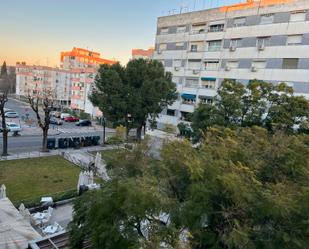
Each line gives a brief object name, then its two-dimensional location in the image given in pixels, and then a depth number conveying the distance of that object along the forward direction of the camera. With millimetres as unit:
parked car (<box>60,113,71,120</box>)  44781
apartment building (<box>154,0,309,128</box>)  21344
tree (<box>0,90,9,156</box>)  21594
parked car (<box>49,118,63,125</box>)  39875
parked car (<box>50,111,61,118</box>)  45541
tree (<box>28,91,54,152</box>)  23484
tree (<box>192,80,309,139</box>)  15086
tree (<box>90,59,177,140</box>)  25562
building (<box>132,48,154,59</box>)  63581
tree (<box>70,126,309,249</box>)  6020
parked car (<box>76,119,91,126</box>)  41750
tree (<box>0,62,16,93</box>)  83088
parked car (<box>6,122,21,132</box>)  31114
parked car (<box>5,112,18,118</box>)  41041
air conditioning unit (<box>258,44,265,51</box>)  22956
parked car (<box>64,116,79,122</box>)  44094
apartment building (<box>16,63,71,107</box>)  66125
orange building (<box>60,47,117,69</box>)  78375
